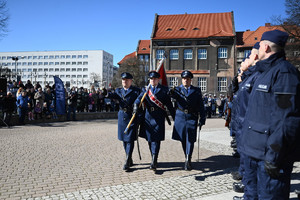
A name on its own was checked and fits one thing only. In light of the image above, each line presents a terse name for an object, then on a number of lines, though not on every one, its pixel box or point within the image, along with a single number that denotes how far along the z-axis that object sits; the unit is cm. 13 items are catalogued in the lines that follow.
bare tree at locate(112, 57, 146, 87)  4931
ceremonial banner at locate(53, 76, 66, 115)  1688
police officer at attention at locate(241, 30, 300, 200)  246
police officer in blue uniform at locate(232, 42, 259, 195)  386
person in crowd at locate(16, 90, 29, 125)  1472
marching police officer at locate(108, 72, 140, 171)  599
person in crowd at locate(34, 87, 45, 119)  1595
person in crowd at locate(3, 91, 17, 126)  1421
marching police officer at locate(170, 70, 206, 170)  609
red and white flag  754
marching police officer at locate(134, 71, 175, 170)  594
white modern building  12481
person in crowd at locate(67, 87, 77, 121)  1755
